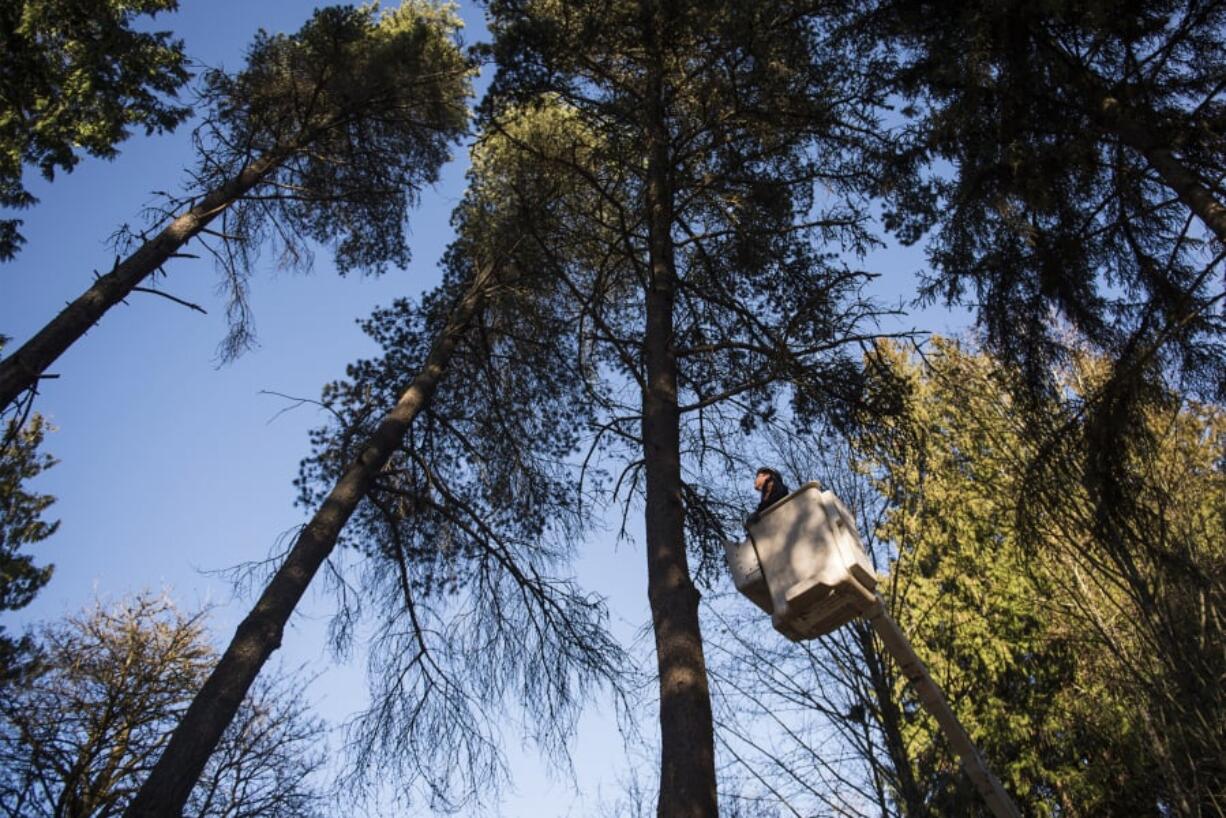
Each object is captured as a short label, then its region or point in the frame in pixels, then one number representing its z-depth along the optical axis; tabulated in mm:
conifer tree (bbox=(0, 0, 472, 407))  9812
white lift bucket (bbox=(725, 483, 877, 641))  4066
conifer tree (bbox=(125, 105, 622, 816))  7754
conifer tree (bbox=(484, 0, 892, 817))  6574
